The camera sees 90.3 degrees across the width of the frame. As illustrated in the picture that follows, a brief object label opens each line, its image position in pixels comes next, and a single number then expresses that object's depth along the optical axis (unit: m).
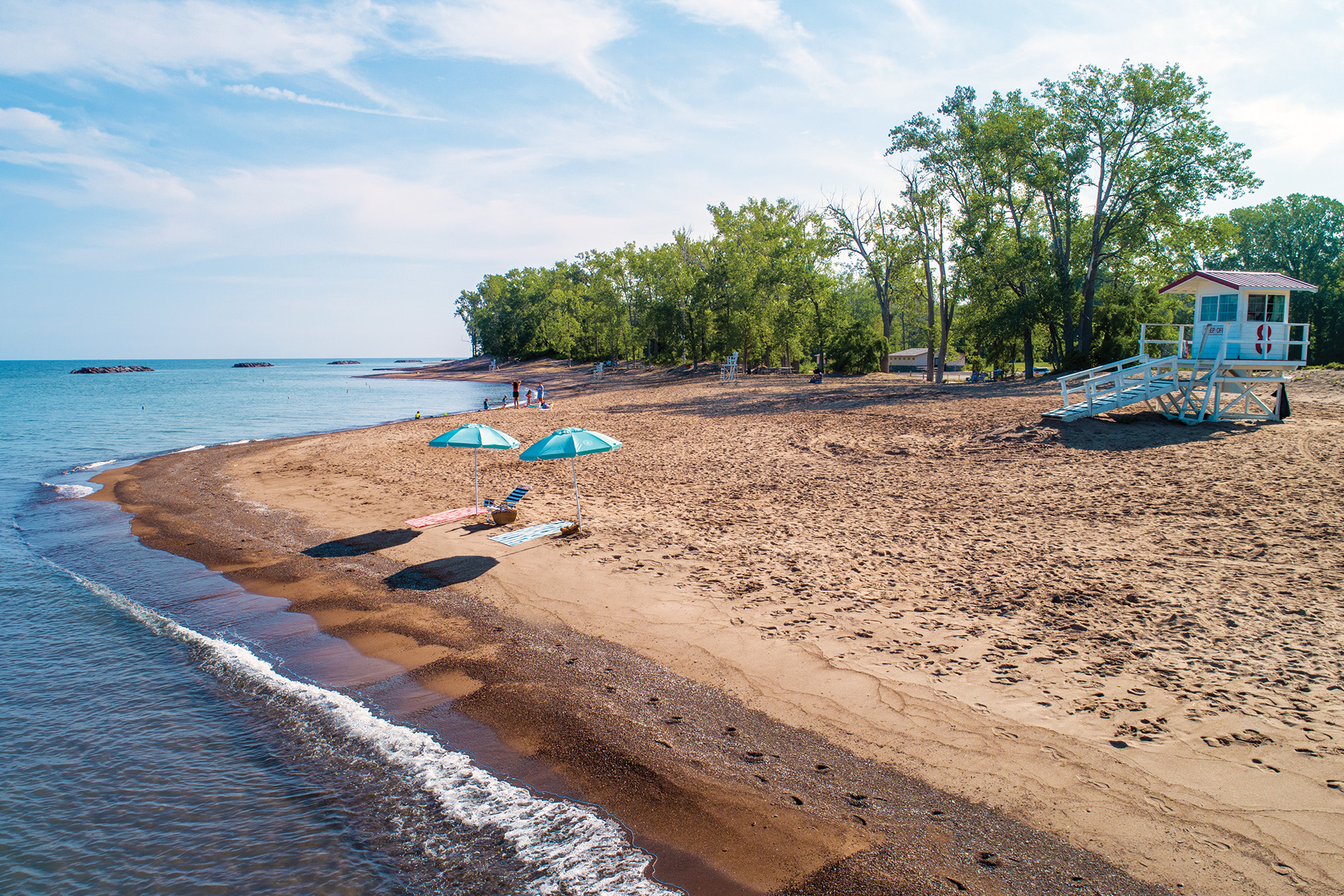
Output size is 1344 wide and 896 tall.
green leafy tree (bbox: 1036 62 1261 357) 28.39
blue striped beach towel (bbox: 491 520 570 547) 12.71
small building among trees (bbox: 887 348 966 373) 63.03
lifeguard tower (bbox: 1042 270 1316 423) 17.66
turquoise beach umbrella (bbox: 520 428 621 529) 11.50
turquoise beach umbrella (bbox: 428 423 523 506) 12.70
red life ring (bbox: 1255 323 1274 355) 17.89
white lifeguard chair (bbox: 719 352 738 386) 44.18
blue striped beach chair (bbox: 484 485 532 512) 13.72
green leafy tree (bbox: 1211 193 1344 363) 55.84
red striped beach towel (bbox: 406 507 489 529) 14.16
